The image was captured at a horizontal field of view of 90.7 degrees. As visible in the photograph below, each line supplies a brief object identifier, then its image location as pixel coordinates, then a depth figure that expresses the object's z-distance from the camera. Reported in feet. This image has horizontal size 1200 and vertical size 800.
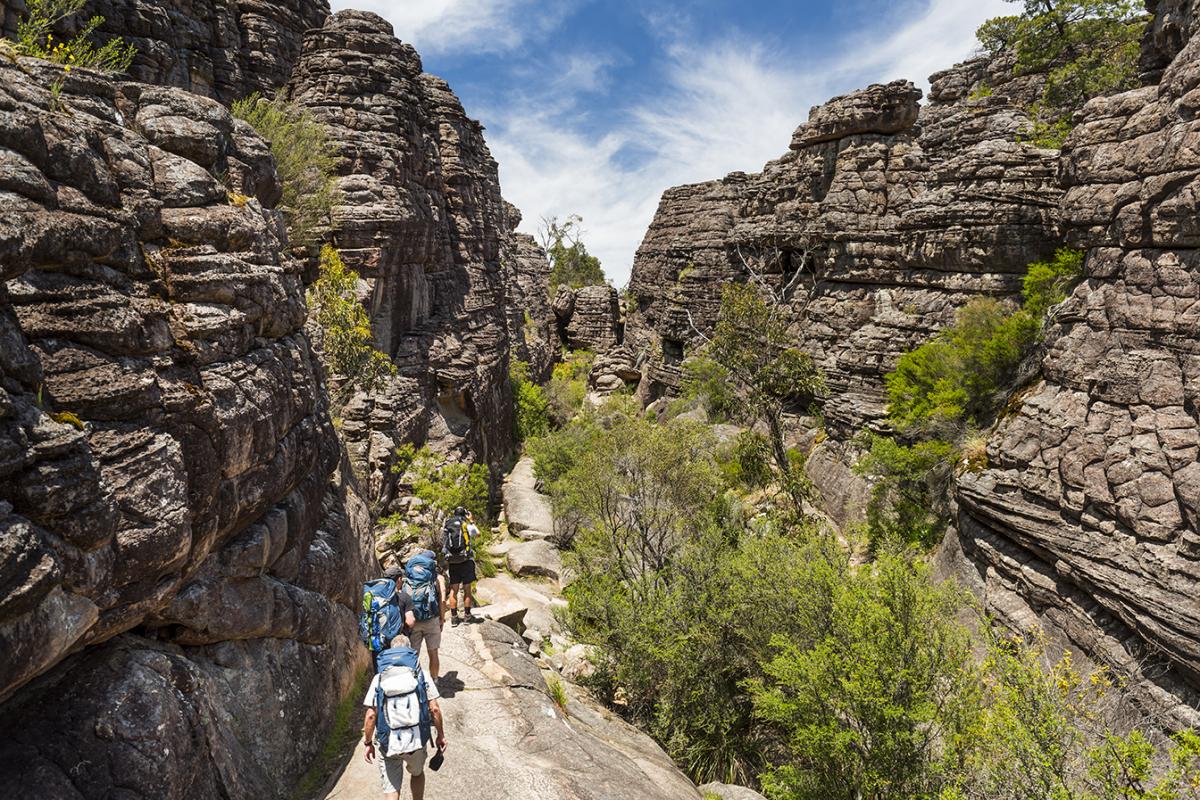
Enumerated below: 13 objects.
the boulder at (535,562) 83.25
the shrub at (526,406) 148.05
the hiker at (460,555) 40.29
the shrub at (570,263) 259.60
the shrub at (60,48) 23.62
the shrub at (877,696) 34.40
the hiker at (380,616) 24.98
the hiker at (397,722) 21.18
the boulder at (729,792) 38.50
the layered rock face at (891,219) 71.15
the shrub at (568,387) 171.62
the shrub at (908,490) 62.08
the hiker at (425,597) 29.58
